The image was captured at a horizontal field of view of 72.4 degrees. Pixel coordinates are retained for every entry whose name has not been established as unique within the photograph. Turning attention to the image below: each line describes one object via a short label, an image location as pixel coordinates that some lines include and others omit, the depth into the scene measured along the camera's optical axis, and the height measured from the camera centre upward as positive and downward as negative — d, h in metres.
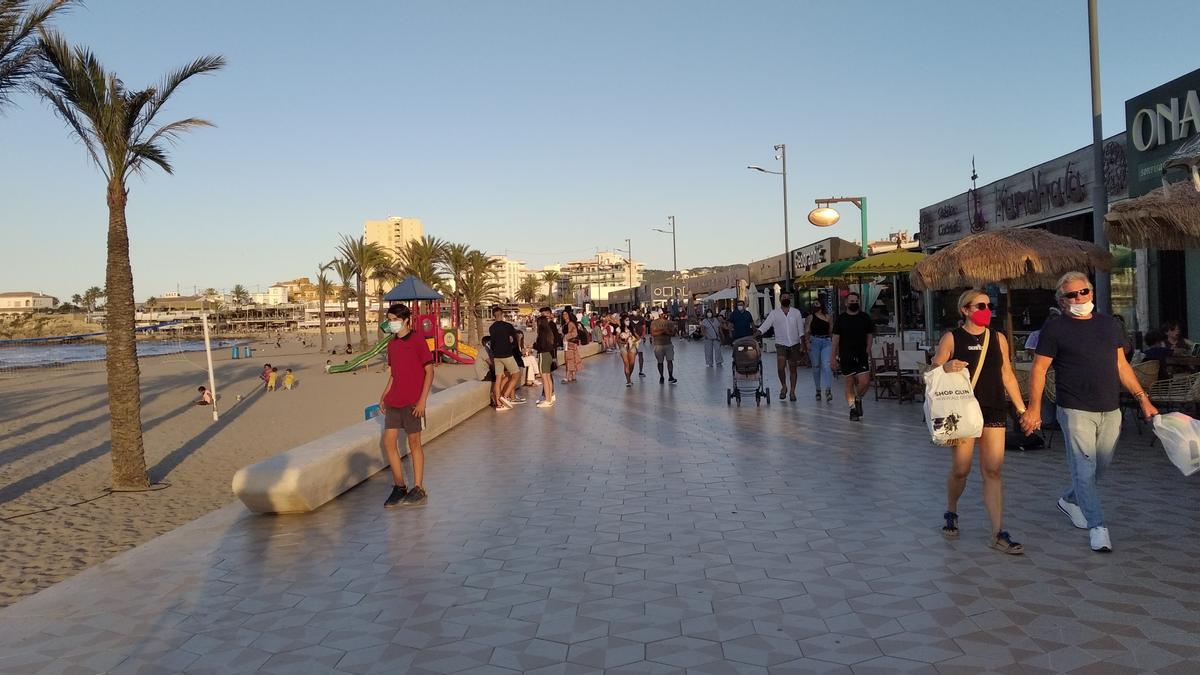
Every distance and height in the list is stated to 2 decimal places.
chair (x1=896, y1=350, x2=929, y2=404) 12.59 -1.07
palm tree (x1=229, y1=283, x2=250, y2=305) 167.50 +7.31
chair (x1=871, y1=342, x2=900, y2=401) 13.12 -1.13
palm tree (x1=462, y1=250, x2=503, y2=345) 50.47 +2.75
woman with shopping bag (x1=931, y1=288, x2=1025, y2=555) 5.03 -0.49
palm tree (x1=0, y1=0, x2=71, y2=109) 8.96 +3.33
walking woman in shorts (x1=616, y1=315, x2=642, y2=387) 17.85 -0.77
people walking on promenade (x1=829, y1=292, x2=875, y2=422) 10.53 -0.49
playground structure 23.20 -0.68
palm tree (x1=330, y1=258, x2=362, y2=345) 47.52 +3.24
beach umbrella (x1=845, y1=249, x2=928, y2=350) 13.96 +0.74
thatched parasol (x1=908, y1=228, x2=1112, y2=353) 8.77 +0.46
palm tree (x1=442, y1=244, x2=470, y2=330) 48.62 +3.62
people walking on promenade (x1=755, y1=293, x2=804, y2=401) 12.99 -0.32
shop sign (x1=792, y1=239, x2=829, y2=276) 24.11 +1.61
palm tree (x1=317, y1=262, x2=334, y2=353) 51.23 +2.74
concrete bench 6.75 -1.27
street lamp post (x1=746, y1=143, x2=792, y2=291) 28.89 +2.23
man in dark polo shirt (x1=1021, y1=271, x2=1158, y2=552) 4.89 -0.51
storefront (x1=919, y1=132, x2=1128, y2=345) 13.64 +1.82
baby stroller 12.73 -0.84
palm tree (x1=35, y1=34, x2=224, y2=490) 9.73 +2.19
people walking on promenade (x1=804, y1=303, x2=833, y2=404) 12.65 -0.49
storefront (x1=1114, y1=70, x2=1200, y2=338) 11.55 +1.98
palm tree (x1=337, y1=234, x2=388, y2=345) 46.41 +3.94
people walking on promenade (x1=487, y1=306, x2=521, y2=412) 13.70 -0.66
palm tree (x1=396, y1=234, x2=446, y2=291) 46.12 +3.62
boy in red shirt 7.02 -0.67
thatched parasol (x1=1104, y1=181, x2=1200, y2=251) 7.04 +0.68
